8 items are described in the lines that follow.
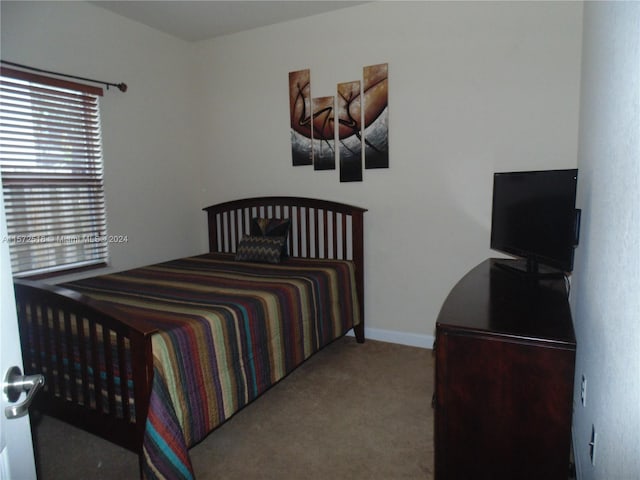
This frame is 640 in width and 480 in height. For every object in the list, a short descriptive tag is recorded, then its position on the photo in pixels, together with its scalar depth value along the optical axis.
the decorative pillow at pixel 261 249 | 3.16
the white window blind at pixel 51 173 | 2.62
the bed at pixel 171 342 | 1.56
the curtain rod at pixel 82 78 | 2.60
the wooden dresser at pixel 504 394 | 1.30
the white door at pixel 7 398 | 0.70
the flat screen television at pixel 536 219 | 1.68
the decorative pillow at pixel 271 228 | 3.30
